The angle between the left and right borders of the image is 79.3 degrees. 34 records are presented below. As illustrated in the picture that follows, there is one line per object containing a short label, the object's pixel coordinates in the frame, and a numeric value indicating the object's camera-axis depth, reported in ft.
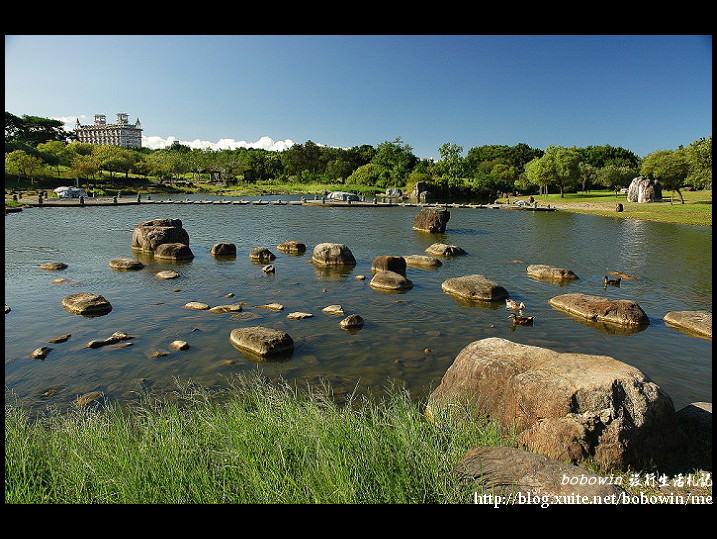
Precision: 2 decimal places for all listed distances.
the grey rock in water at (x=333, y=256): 85.20
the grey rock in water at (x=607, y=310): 52.03
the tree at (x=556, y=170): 286.87
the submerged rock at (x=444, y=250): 99.30
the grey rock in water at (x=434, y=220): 141.38
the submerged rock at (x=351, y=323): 49.93
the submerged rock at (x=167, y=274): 73.13
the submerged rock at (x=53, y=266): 77.00
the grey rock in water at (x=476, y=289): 62.54
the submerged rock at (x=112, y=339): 43.40
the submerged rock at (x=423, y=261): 86.12
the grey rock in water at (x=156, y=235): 97.40
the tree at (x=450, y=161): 347.97
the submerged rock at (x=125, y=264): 78.40
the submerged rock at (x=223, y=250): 94.58
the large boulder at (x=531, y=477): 15.80
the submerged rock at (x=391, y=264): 78.66
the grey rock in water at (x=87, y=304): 53.06
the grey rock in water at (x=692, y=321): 49.49
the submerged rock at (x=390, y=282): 67.82
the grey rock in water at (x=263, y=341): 41.96
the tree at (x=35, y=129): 359.23
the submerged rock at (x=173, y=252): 89.92
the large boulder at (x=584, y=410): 21.76
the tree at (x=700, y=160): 177.17
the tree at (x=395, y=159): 380.37
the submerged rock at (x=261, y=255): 88.74
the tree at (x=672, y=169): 222.28
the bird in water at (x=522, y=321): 52.19
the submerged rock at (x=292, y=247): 99.66
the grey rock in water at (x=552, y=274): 75.77
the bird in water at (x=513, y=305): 56.80
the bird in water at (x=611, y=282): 73.10
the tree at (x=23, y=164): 256.11
